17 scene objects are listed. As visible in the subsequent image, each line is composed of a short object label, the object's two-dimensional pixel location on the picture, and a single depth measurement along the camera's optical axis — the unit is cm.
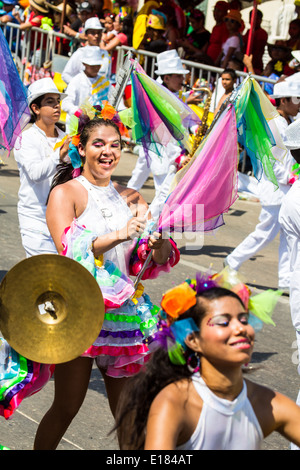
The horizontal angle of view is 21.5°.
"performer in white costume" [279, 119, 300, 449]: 413
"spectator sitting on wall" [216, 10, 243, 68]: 1270
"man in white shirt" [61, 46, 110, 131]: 966
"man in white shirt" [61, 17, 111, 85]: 1067
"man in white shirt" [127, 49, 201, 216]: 865
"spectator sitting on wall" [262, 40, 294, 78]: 1239
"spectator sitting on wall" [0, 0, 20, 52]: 1562
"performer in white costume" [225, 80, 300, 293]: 751
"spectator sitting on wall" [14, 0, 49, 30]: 1501
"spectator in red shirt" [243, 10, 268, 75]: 1298
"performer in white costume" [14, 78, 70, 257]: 543
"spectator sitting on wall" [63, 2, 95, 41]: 1397
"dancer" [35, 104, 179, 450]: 377
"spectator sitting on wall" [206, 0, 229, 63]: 1323
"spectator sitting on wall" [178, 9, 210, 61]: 1352
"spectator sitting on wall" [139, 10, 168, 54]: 1309
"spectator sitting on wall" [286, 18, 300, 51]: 1314
